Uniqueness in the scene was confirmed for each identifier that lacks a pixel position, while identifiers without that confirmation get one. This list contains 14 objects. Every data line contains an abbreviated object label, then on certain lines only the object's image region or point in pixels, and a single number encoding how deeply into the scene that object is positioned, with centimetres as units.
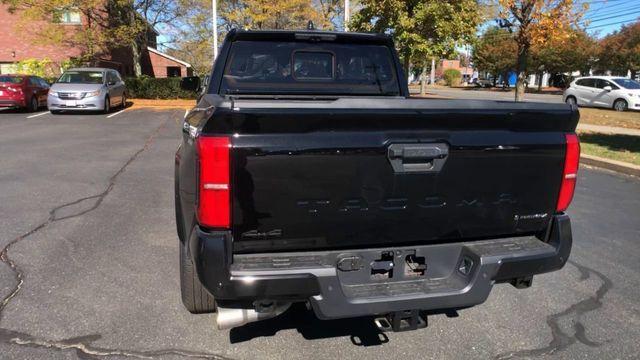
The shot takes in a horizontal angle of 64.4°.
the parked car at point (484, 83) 7075
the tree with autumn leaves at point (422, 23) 1666
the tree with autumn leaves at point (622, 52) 5153
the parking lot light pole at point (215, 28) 2331
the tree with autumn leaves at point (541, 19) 1478
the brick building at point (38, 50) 2592
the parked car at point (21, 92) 1822
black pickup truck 241
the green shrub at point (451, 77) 7756
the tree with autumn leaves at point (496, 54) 5844
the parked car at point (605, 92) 2281
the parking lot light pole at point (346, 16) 1807
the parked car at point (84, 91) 1736
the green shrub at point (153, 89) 2397
